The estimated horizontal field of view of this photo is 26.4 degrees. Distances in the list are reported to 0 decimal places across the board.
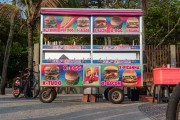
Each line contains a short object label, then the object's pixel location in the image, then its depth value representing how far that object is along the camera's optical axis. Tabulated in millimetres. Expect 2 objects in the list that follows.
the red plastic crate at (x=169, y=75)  11555
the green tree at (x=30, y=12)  16234
